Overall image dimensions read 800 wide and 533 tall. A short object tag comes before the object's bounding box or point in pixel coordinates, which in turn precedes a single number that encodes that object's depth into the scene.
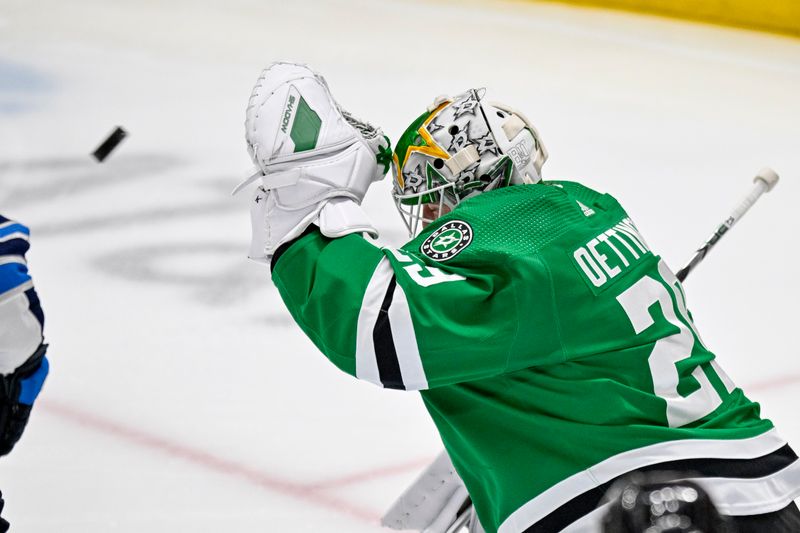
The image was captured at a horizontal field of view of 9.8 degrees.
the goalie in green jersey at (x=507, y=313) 9.07
